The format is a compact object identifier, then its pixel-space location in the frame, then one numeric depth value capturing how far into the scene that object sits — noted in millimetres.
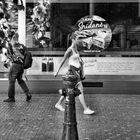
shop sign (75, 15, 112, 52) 14141
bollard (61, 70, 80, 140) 7332
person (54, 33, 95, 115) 10562
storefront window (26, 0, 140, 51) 14078
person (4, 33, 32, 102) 12047
